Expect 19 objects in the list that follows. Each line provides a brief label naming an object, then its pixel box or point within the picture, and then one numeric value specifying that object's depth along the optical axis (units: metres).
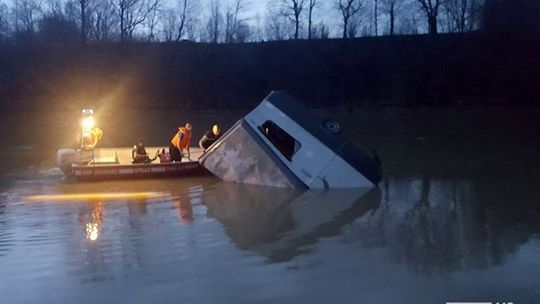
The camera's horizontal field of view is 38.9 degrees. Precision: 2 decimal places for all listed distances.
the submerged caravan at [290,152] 15.58
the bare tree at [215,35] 75.38
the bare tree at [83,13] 73.49
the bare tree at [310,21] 75.71
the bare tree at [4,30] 68.50
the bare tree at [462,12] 64.94
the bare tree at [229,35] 74.44
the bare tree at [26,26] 73.36
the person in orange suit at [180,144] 18.06
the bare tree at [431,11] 68.62
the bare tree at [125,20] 76.81
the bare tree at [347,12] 74.25
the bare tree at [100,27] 72.06
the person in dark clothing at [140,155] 17.84
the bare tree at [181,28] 76.69
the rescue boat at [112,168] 16.94
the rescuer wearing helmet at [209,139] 18.86
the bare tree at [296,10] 77.06
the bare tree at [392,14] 73.38
